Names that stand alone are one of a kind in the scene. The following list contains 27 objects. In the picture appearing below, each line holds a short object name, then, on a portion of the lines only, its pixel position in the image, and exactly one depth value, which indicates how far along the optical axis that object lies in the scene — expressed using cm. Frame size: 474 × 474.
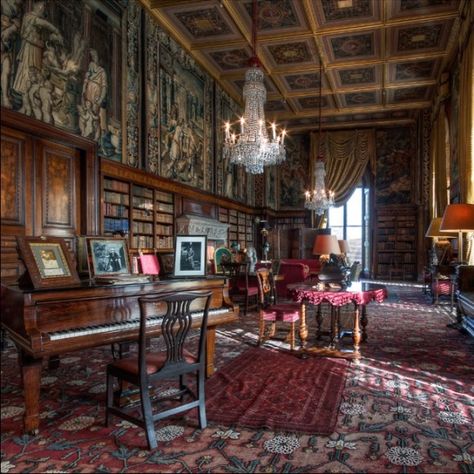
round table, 478
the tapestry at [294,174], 1744
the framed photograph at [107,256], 338
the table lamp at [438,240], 936
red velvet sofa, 1023
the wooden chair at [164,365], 267
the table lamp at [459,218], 628
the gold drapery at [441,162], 1137
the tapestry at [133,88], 798
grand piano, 276
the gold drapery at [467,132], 786
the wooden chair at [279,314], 514
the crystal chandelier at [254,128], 641
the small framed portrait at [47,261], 292
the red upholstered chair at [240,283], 815
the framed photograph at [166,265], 446
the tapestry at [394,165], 1633
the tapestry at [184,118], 941
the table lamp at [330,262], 534
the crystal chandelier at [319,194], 1207
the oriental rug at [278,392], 309
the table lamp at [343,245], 882
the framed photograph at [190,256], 395
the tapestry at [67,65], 550
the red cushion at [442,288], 926
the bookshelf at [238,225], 1319
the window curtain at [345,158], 1662
